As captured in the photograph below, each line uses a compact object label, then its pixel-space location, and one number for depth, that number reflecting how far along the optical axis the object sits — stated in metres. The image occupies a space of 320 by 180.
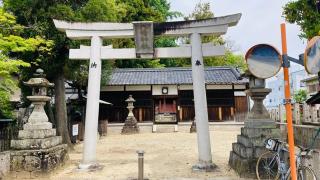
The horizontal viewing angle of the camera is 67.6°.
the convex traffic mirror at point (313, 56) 2.70
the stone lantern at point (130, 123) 18.58
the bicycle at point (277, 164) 4.21
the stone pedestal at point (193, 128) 18.55
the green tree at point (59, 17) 9.37
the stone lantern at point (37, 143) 6.75
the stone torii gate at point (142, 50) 7.50
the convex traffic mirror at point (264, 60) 3.12
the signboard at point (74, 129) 13.20
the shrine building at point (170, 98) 20.10
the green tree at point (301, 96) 25.69
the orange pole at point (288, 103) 2.81
